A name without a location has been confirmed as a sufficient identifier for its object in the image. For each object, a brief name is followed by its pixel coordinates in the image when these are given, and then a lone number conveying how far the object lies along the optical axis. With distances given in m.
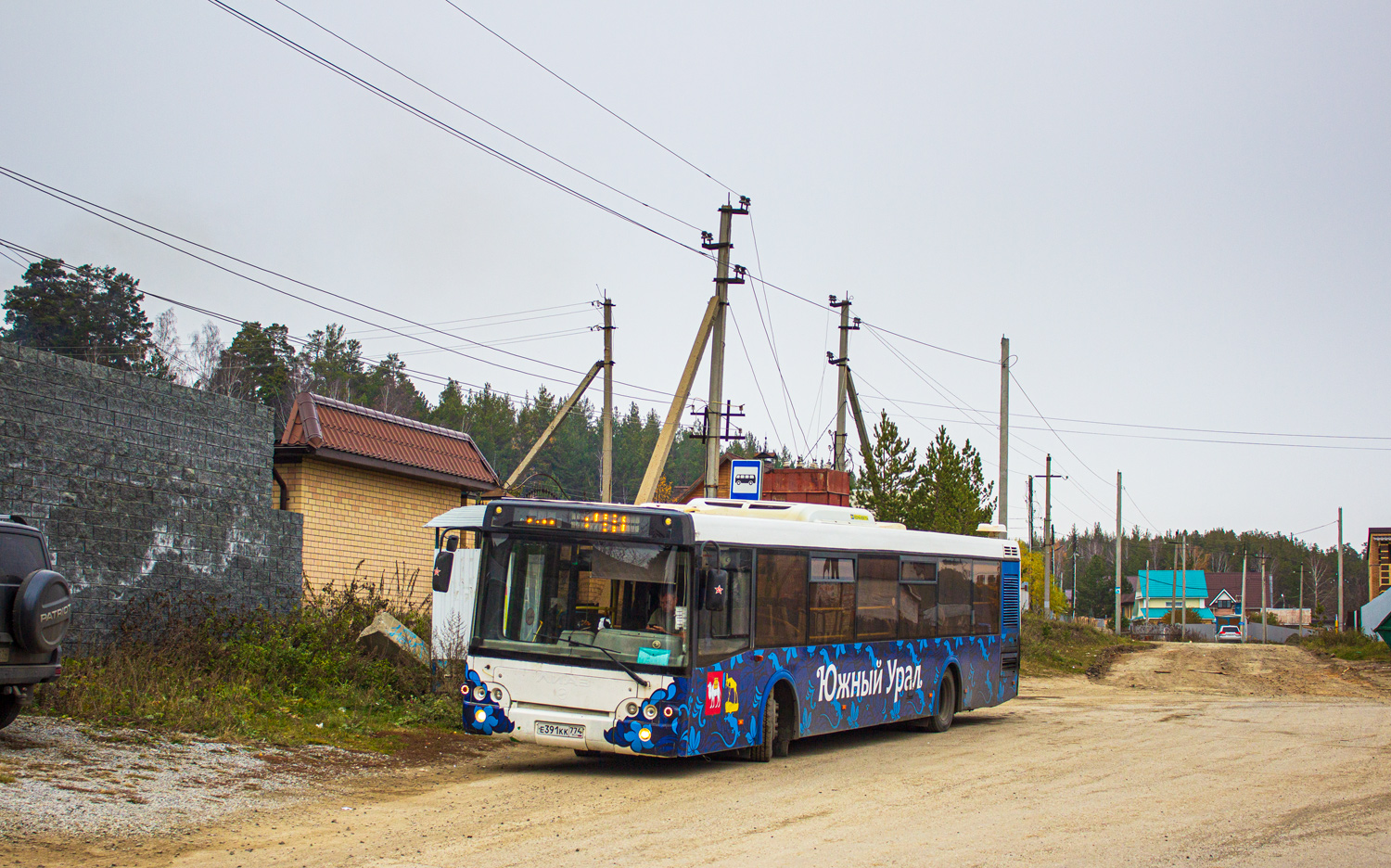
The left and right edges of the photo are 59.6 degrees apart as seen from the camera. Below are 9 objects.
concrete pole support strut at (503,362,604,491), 37.94
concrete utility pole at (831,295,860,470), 39.38
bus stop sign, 19.36
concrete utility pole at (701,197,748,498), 24.50
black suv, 9.39
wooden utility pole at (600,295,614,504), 34.81
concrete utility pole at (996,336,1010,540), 35.66
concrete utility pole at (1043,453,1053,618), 59.25
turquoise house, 124.19
